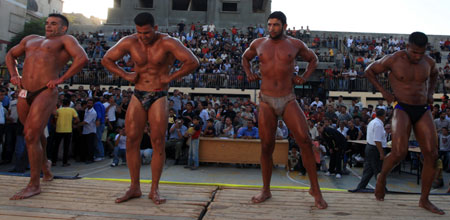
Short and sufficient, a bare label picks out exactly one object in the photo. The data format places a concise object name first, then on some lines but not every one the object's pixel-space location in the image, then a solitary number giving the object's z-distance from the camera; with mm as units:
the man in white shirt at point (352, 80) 20188
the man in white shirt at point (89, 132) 10172
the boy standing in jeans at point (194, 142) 10261
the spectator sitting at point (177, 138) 10727
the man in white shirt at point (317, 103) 16055
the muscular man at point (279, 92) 3998
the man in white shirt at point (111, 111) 11773
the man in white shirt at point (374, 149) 7035
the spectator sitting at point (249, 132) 10720
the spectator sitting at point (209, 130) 10945
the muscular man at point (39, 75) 4227
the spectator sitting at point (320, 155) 9760
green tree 35900
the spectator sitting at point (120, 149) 10062
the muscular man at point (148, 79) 4027
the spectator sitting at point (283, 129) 11347
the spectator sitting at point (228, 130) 11367
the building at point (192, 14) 34094
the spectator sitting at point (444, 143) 9906
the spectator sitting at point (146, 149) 10320
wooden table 10297
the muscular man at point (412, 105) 4062
